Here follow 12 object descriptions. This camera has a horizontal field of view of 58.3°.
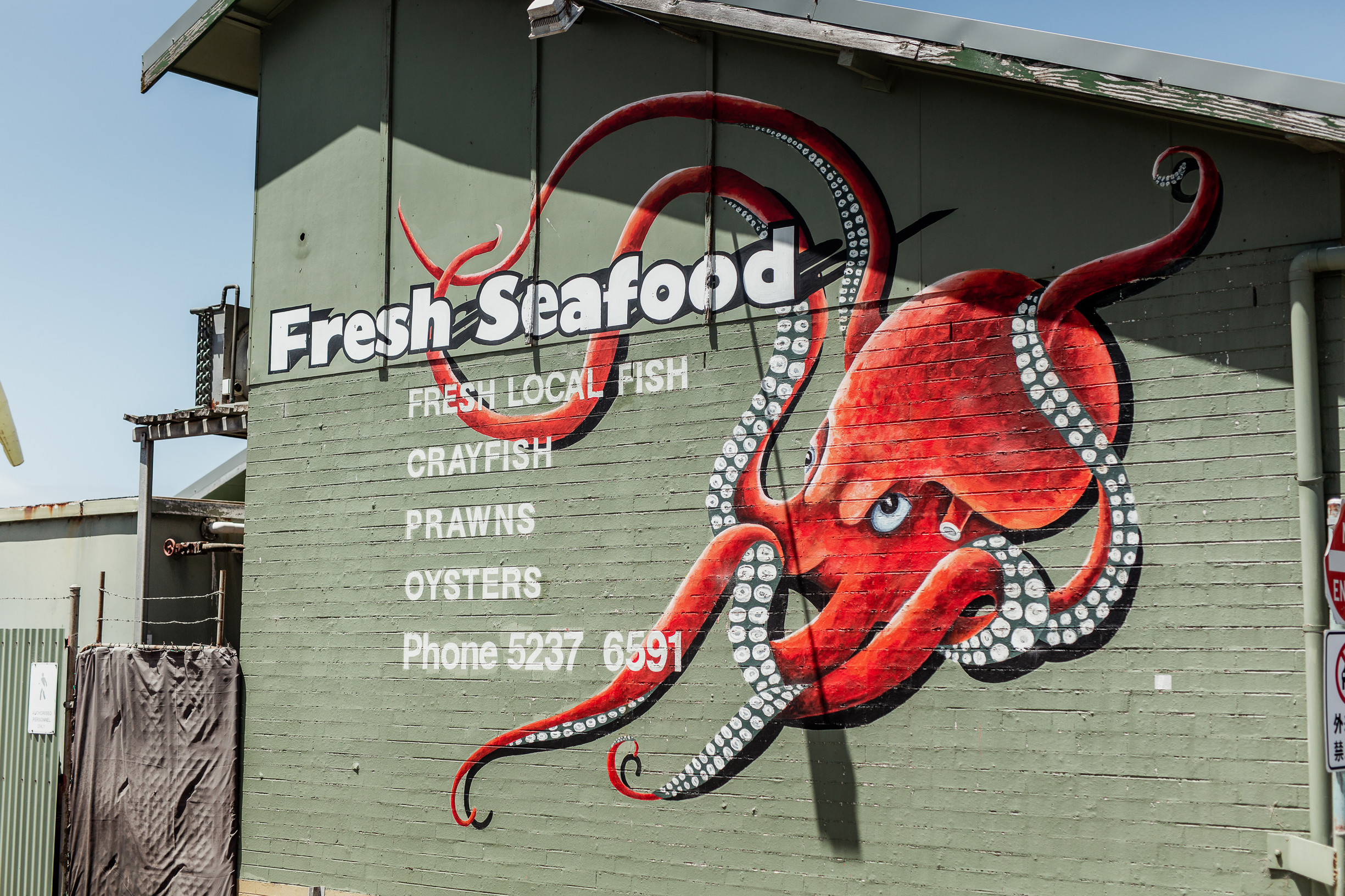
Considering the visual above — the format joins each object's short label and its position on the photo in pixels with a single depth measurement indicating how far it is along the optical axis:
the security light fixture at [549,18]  8.31
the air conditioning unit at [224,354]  12.14
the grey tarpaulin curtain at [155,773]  10.86
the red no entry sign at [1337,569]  5.36
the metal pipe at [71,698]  11.69
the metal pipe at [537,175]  9.83
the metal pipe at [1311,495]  6.70
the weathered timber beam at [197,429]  12.05
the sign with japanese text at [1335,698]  5.15
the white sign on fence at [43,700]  12.00
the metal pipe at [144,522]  12.25
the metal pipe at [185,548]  12.46
